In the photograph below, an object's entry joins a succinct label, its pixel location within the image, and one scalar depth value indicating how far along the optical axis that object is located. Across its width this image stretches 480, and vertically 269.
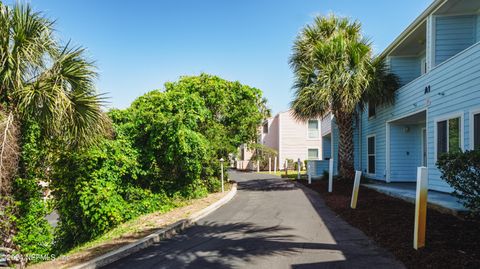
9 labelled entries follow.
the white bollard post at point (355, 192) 8.98
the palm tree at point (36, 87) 7.22
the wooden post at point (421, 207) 4.96
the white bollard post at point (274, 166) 33.93
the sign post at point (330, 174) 12.01
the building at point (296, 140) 35.03
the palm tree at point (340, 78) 13.69
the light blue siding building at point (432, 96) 8.92
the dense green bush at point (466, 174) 5.32
